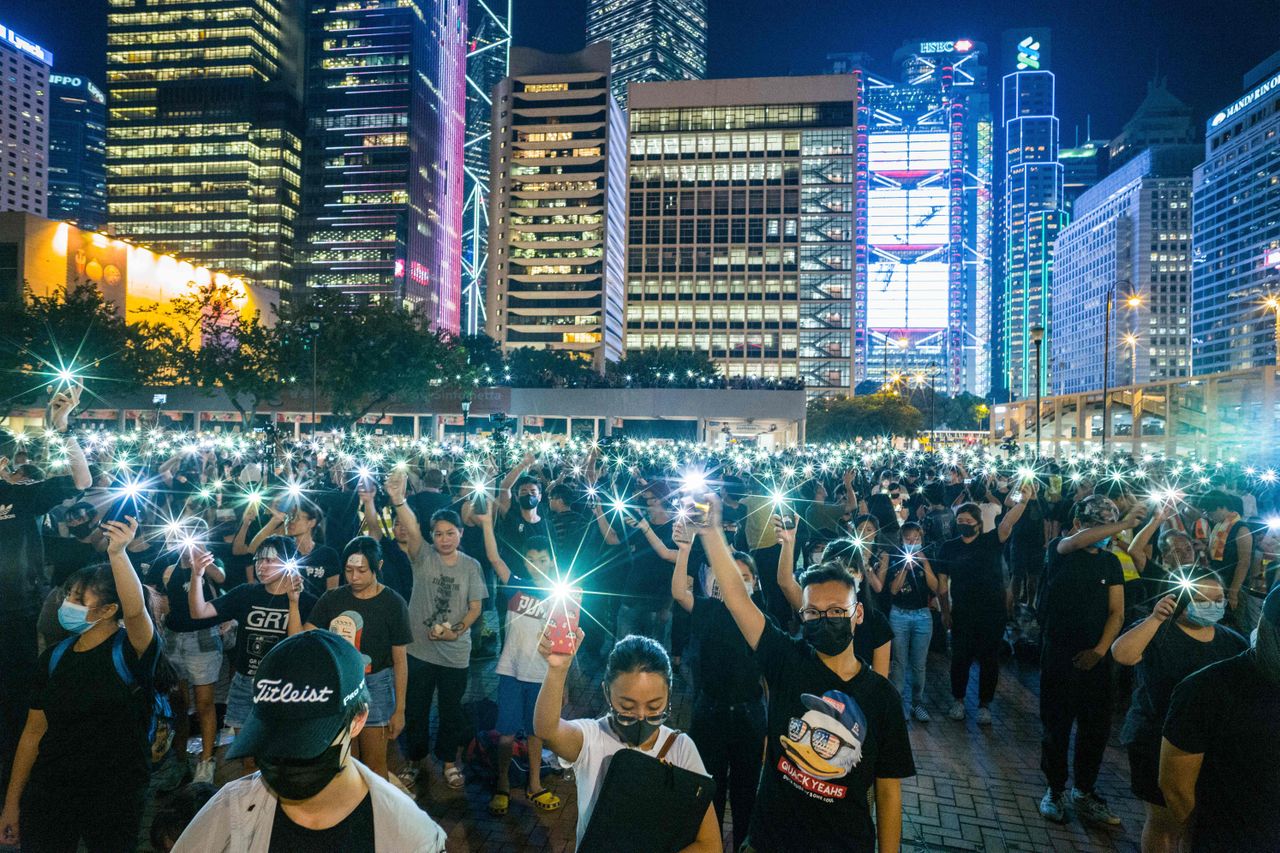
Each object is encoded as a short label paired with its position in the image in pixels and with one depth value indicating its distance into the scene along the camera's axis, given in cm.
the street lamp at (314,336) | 2880
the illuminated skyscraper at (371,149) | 12262
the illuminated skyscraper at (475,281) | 17125
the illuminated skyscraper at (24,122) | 17025
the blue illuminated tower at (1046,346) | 18371
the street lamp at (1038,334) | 1825
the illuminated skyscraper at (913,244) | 16350
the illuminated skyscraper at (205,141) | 12075
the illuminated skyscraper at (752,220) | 10475
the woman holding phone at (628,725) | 244
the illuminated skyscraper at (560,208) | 12312
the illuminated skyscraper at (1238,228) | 12219
